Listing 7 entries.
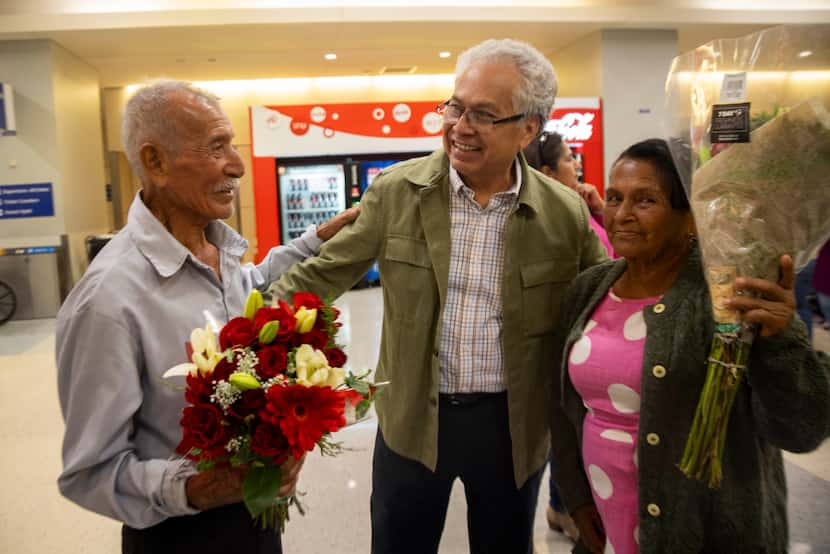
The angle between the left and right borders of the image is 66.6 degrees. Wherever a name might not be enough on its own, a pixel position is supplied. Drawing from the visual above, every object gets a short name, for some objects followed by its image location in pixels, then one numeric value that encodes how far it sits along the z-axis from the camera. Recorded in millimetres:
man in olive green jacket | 1817
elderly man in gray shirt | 1194
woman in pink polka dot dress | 1292
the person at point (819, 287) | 4180
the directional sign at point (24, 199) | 9586
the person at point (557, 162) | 3115
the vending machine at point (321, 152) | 9359
